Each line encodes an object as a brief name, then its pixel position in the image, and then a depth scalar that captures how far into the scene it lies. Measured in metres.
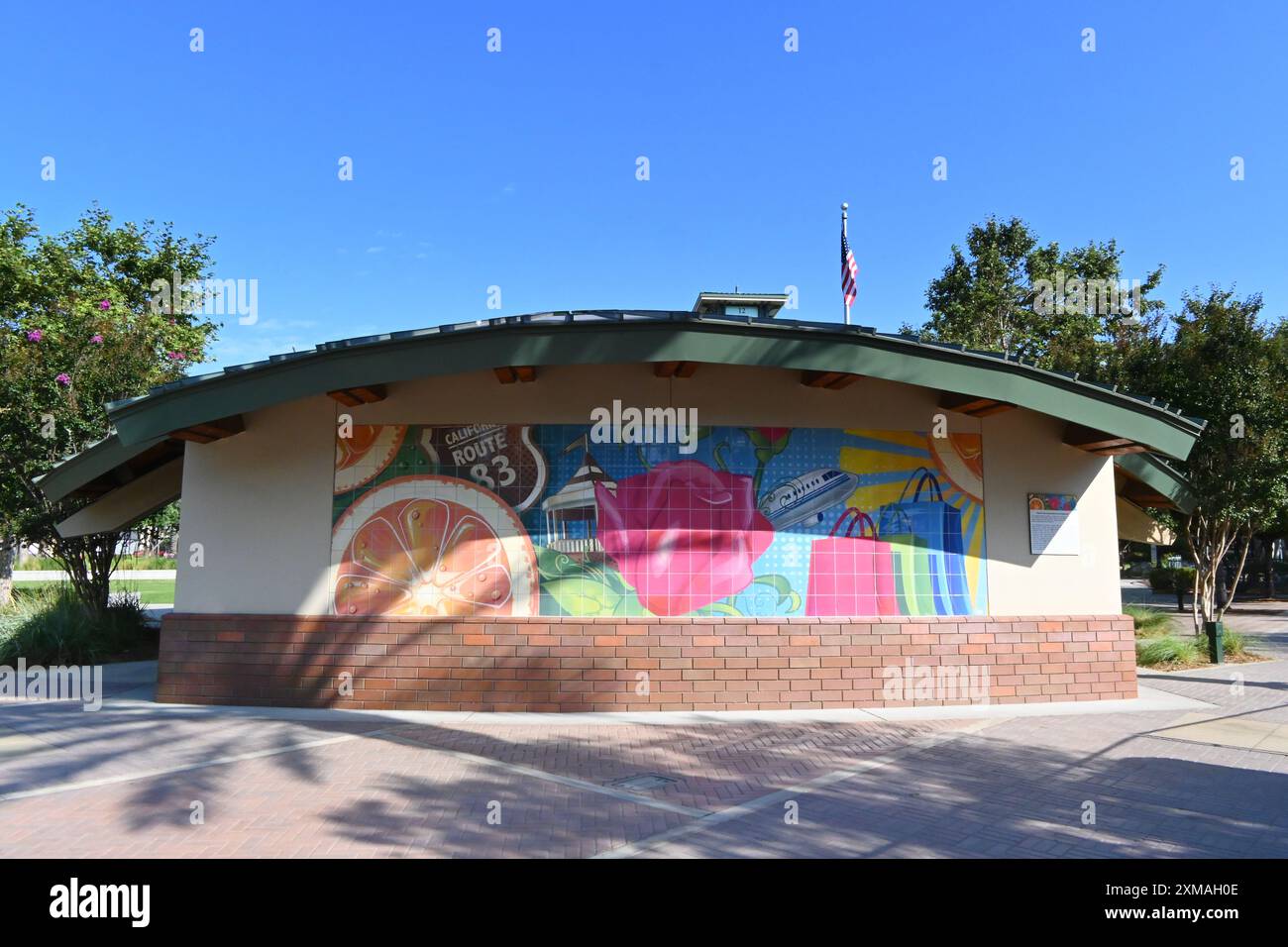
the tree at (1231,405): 13.41
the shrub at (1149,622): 15.27
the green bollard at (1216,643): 13.55
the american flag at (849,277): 13.98
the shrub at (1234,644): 14.07
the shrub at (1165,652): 13.23
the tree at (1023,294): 30.31
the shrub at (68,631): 12.58
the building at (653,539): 9.40
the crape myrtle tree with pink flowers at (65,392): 13.94
